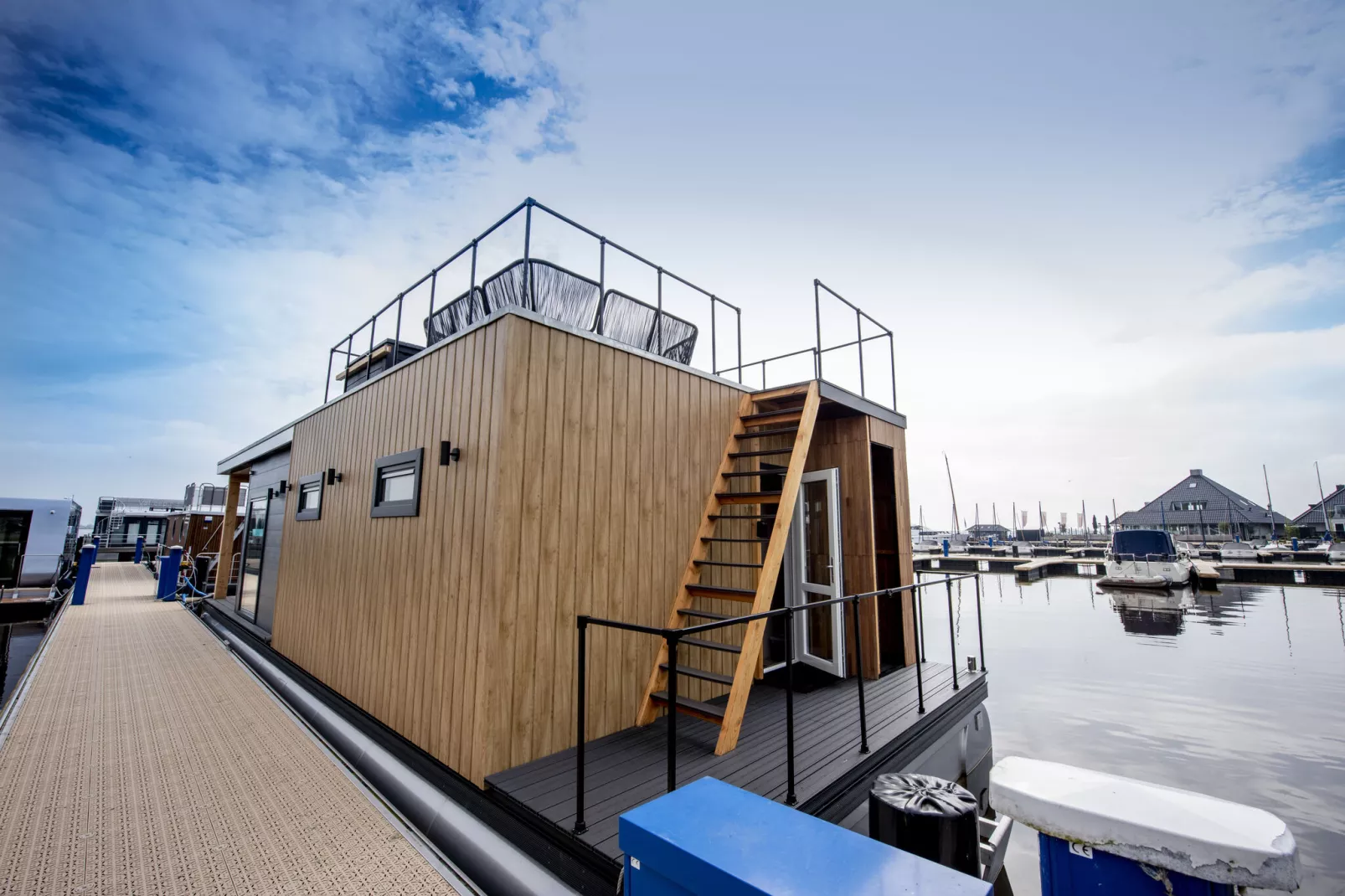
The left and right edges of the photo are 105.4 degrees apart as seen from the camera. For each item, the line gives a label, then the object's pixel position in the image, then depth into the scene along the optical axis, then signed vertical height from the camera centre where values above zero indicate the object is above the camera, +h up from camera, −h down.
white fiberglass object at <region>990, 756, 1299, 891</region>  1.09 -0.72
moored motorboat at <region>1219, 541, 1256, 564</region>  26.30 -1.70
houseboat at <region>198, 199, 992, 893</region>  3.14 -0.31
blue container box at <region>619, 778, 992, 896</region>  0.86 -0.62
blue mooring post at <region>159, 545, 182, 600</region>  11.70 -1.26
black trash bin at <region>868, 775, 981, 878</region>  2.27 -1.36
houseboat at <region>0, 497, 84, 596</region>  11.93 -0.29
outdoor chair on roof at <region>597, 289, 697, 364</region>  4.57 +1.82
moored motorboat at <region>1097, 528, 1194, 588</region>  19.08 -1.50
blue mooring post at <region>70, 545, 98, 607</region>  10.50 -1.12
